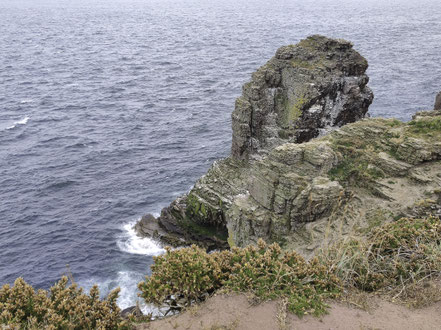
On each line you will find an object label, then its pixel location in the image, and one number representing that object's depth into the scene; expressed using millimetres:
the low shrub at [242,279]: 12914
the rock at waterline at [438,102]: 43781
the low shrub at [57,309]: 11773
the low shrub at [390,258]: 13461
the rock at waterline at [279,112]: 44500
